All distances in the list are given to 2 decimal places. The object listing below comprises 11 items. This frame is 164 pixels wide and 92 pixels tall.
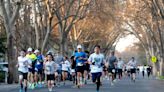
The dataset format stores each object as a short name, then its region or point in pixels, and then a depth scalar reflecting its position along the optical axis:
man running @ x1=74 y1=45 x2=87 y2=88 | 23.25
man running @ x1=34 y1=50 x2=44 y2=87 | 25.99
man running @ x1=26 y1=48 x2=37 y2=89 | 24.05
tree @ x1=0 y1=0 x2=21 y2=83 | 31.14
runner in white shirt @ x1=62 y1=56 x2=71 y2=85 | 29.95
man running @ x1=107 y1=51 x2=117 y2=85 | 28.41
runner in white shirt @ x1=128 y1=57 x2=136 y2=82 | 32.66
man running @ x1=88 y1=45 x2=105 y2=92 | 19.06
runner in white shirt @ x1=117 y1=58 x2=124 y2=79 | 34.66
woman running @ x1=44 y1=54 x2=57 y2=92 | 21.94
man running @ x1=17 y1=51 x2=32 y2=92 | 19.98
